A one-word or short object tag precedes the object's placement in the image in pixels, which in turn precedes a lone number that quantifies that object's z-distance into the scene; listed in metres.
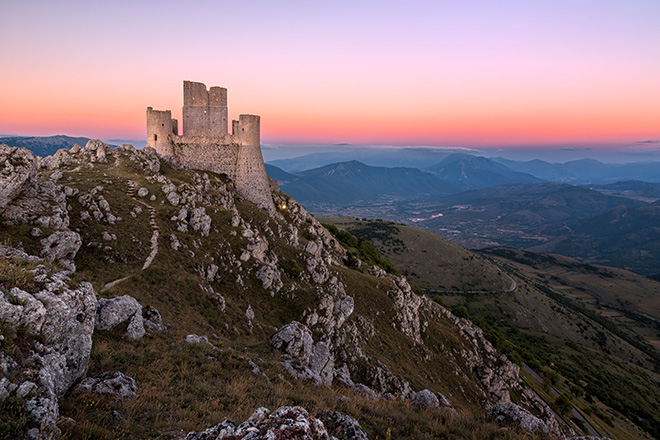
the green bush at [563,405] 64.12
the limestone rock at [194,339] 17.14
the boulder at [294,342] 21.67
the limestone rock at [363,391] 21.60
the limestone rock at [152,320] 17.31
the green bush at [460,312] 91.34
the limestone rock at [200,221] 35.12
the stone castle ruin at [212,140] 55.66
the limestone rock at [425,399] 21.18
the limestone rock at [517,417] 16.92
